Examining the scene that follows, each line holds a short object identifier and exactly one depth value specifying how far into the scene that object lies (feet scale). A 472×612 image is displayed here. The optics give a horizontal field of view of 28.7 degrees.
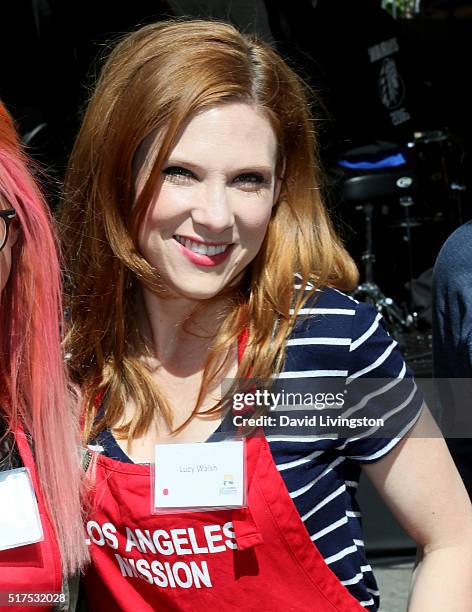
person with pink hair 4.98
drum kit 16.11
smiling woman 4.93
